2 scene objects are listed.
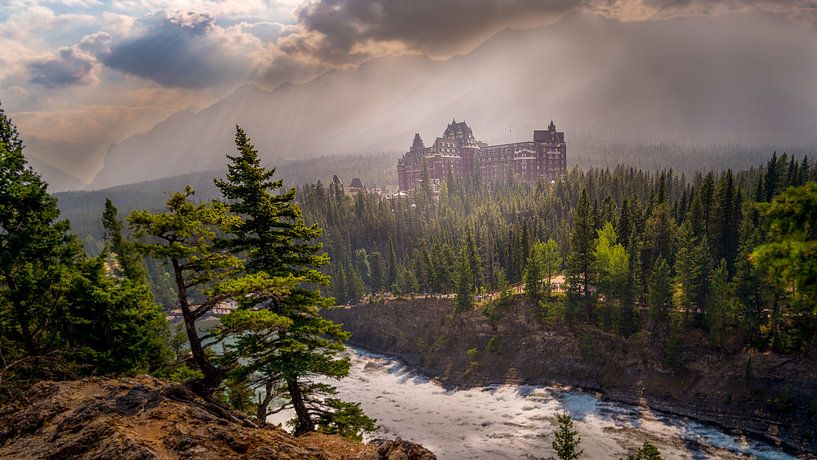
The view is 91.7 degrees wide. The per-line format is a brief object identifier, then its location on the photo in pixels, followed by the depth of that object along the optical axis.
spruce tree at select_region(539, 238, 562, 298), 75.56
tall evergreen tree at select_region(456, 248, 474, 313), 77.31
